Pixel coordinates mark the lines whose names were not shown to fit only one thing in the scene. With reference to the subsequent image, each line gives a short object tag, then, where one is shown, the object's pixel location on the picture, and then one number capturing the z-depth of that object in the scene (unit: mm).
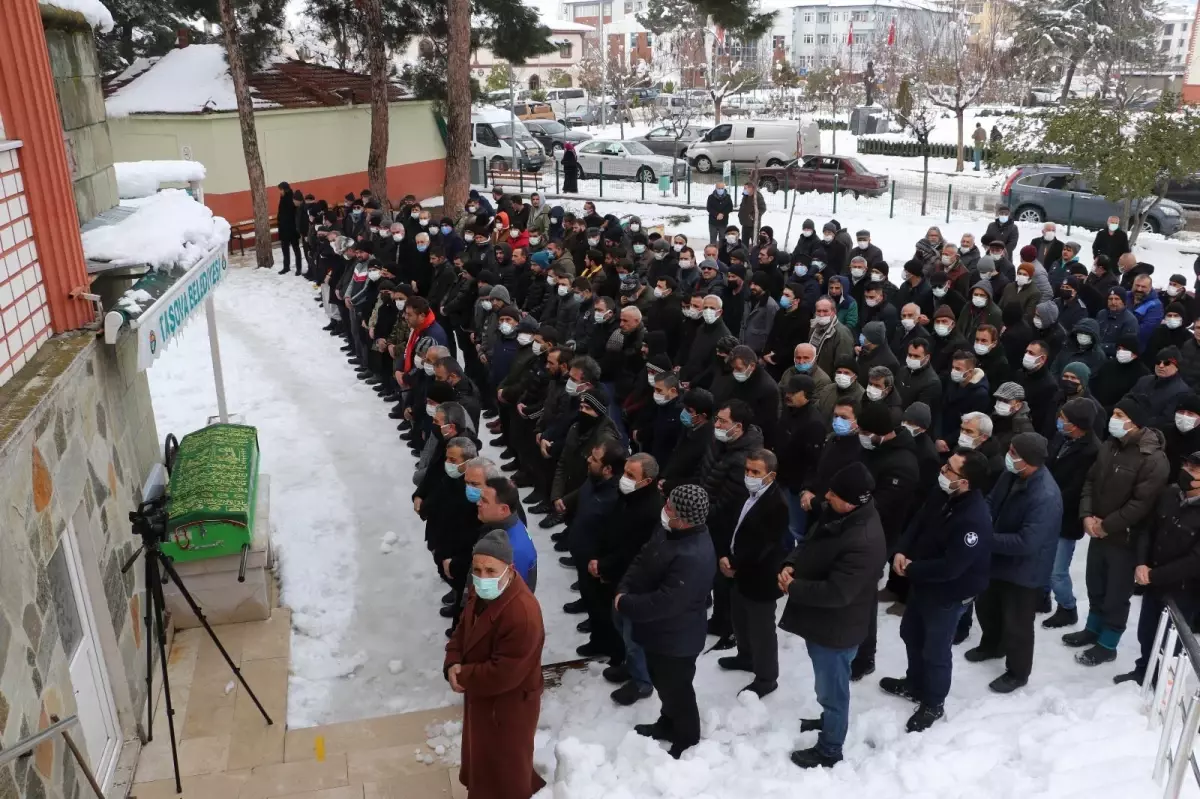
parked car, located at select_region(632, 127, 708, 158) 32969
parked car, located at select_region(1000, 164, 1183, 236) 19344
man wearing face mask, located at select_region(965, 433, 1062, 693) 5441
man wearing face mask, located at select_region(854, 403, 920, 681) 6004
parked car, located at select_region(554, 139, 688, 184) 27094
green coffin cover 6609
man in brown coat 4441
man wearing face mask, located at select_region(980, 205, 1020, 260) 13414
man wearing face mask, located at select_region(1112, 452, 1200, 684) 5336
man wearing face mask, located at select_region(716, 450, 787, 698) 5328
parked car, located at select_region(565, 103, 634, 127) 51862
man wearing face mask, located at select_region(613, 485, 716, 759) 4938
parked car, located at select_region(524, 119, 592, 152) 34625
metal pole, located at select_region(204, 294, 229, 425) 8753
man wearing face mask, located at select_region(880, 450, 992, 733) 5164
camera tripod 5379
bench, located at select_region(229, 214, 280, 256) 19344
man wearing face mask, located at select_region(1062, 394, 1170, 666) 5781
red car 24172
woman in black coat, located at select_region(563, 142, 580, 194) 25109
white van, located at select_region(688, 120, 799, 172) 29078
